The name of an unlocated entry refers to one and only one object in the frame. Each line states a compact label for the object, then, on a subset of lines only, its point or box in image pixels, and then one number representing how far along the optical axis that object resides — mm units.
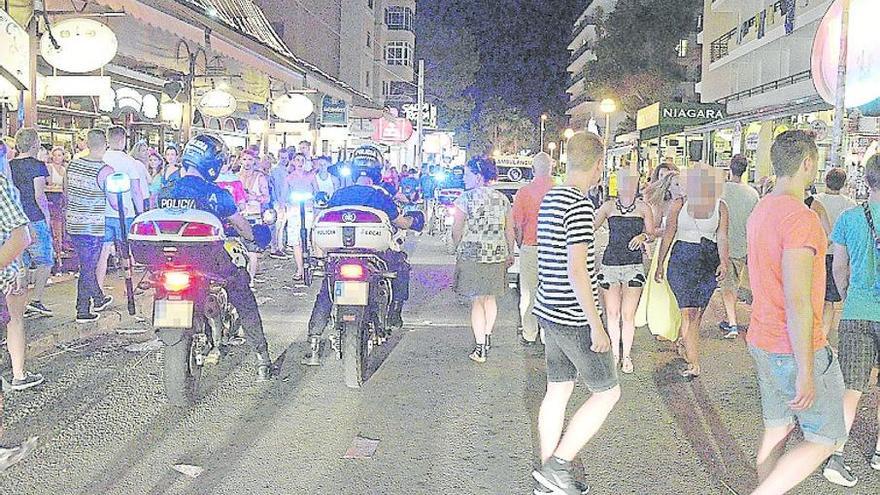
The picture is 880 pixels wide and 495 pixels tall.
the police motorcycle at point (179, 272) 6816
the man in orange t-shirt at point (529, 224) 8812
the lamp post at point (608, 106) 39188
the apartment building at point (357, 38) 33406
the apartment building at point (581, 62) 88875
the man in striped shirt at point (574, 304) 4906
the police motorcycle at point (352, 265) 7523
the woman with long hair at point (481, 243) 8836
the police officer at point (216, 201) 7008
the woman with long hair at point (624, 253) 8055
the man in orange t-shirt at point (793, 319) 4184
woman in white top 7957
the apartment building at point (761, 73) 20375
